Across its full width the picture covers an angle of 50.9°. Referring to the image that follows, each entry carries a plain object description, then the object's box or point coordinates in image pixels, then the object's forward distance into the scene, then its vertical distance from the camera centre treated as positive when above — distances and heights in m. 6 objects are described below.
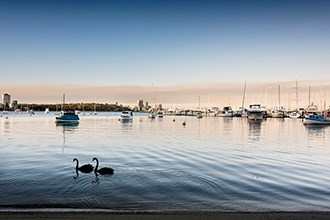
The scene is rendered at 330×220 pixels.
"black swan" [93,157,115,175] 21.64 -3.93
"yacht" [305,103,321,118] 180.10 +0.71
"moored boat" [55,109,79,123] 107.35 -3.11
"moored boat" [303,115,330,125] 112.06 -3.18
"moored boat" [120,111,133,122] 154.10 -3.76
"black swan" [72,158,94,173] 22.65 -3.97
